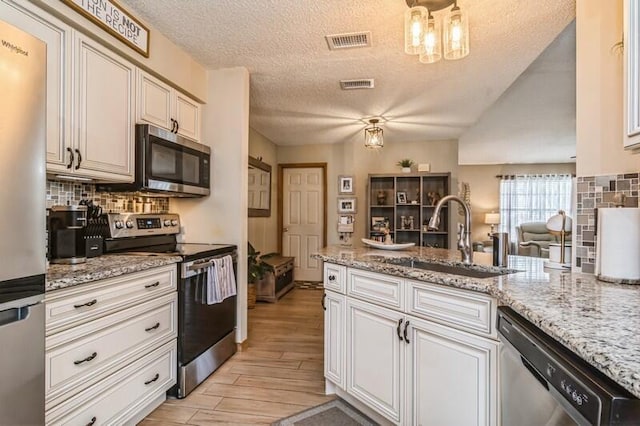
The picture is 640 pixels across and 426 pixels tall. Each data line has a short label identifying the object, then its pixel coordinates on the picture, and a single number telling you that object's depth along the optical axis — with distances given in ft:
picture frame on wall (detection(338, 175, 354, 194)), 19.26
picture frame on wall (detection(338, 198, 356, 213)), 19.23
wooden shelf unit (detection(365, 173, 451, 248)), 18.97
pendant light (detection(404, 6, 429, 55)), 6.03
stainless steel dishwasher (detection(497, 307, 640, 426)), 2.19
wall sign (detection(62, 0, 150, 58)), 6.26
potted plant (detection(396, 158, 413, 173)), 18.95
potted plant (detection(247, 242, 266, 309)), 14.67
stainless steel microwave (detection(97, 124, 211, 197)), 7.77
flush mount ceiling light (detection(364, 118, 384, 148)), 14.24
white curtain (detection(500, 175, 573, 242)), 28.12
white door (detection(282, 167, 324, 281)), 20.33
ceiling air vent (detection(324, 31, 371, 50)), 8.32
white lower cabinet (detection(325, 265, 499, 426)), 4.59
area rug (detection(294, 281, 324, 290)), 19.06
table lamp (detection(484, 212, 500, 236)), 27.37
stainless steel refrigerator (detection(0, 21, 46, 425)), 3.45
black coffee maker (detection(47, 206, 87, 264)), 6.02
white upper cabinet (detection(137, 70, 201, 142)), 8.04
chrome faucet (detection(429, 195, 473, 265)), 6.61
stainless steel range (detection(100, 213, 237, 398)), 7.63
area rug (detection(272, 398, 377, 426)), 6.64
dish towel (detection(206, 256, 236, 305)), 8.42
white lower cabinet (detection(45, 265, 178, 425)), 4.89
